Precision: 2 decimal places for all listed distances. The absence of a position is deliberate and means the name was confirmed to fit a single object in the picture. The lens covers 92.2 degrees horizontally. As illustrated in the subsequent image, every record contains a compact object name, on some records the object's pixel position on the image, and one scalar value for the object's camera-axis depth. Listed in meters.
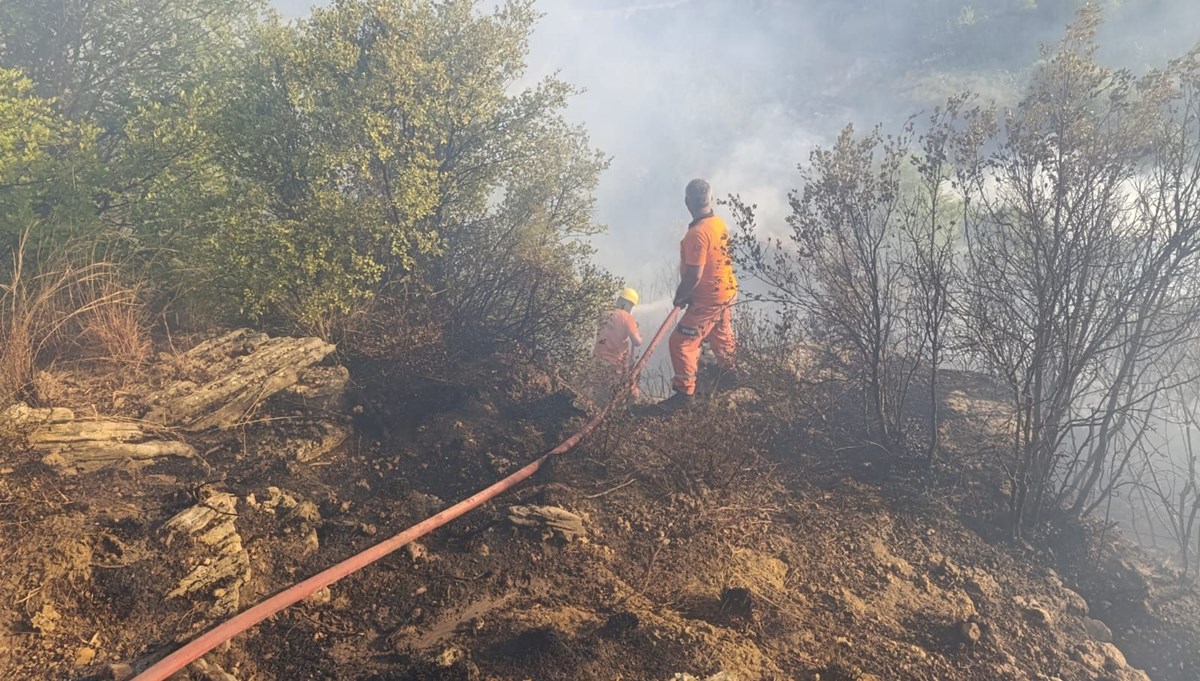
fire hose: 2.35
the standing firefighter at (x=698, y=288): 6.12
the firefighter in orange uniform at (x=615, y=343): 6.82
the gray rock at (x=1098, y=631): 4.11
